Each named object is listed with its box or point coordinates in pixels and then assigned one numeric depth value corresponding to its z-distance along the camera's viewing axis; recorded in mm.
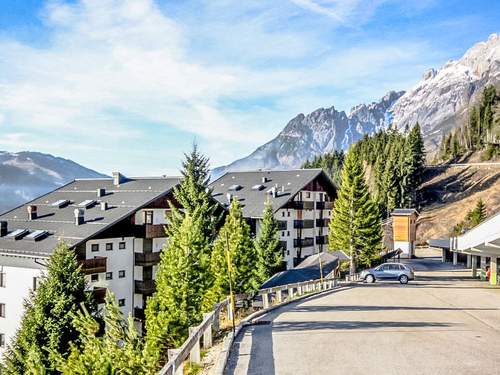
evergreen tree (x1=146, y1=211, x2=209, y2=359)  20625
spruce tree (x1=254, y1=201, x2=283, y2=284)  39875
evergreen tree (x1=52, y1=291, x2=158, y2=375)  10203
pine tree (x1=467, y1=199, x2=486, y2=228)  73250
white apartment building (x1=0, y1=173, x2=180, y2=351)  33125
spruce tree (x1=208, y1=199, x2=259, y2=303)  25719
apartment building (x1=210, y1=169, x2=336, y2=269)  55250
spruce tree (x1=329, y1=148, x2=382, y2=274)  49531
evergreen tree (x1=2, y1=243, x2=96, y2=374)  22250
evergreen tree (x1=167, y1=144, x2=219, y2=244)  33250
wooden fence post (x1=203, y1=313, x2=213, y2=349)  11926
